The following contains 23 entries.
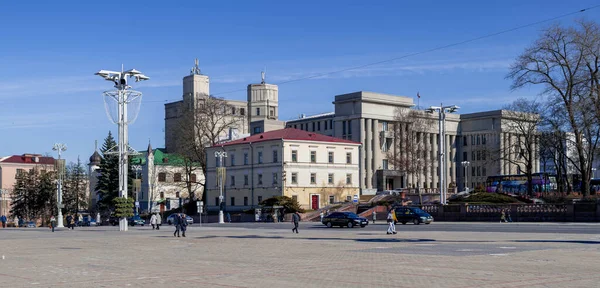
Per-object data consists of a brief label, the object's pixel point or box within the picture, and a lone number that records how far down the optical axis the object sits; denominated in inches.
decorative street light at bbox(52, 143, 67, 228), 3118.1
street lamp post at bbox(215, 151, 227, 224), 3152.1
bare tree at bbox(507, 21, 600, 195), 2539.4
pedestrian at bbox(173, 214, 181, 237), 1820.9
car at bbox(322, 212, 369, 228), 2285.1
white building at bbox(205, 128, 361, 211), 3622.0
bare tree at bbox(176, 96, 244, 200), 3779.5
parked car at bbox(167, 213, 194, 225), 3233.5
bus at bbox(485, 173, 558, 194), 3725.4
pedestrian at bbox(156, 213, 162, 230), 2479.8
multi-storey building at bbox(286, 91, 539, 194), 4788.4
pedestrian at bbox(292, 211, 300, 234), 1886.1
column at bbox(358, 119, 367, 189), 4719.5
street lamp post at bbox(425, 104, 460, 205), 2699.3
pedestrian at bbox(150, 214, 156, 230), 2487.1
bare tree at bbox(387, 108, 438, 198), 4244.6
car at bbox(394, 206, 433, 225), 2436.0
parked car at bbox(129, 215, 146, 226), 3216.0
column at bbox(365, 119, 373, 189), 4783.5
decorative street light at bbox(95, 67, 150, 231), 2078.0
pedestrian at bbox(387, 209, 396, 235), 1663.4
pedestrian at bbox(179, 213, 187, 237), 1786.4
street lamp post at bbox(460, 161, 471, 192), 5217.5
